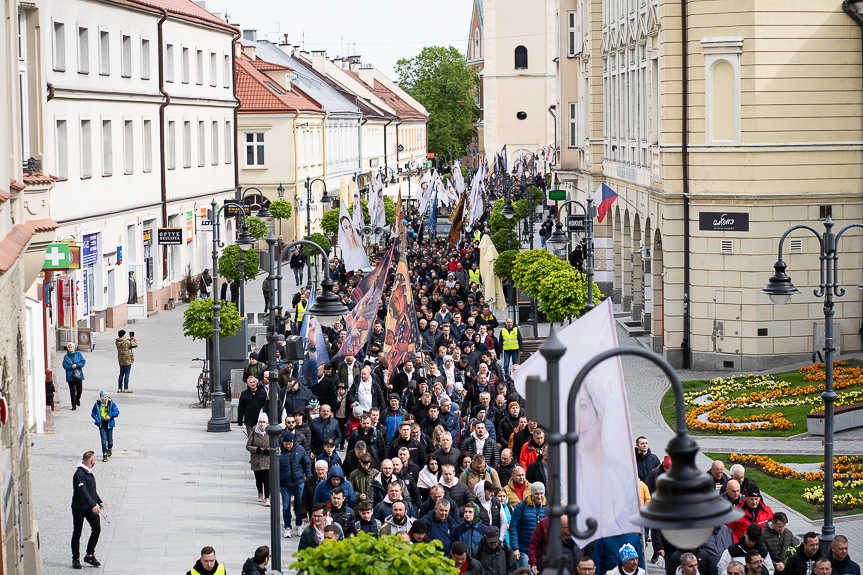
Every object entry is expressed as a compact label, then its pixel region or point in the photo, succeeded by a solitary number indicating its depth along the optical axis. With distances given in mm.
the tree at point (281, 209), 61062
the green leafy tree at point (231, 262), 39312
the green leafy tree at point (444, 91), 130375
